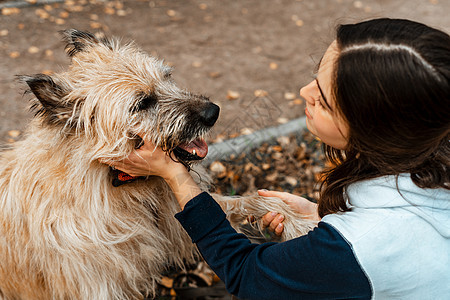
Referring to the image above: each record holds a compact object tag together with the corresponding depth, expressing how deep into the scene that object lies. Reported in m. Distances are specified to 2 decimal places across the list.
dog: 2.06
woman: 1.46
